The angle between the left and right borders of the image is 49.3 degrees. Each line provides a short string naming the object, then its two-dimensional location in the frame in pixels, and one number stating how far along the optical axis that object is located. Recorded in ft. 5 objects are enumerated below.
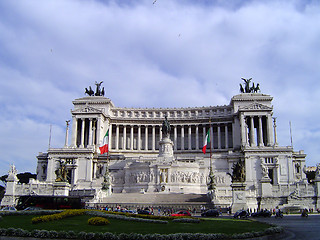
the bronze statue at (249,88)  315.78
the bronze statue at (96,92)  325.83
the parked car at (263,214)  122.31
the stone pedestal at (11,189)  180.55
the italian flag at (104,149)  241.96
